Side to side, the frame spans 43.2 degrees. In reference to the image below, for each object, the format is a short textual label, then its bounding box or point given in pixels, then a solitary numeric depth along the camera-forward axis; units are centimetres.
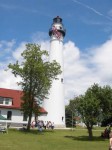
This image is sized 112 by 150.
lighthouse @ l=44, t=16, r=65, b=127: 2619
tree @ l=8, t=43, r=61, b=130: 2014
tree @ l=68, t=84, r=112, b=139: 1569
